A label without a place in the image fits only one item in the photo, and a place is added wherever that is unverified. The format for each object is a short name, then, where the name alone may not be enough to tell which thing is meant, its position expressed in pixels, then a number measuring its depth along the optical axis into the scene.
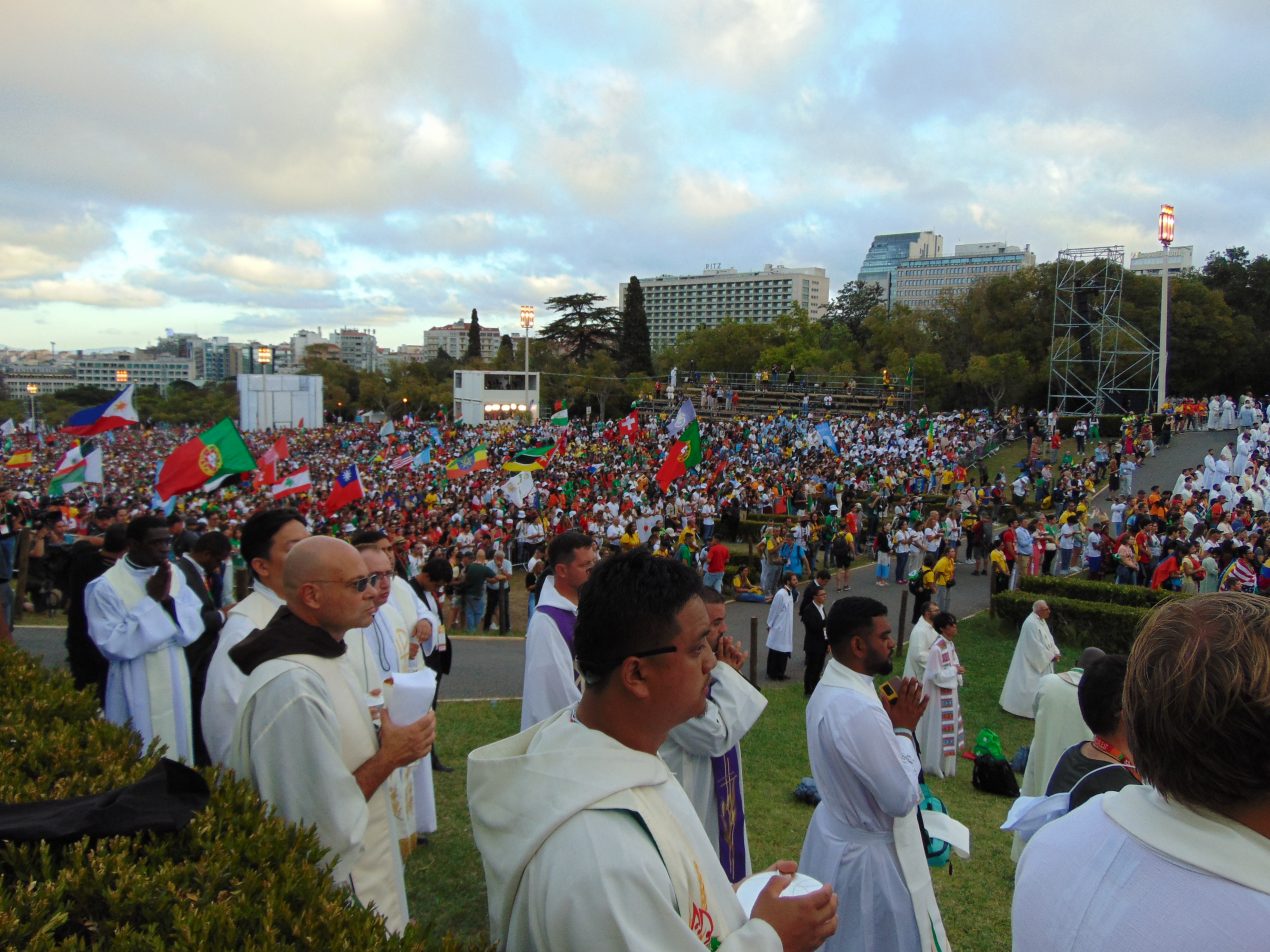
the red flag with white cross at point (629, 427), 30.58
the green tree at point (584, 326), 90.75
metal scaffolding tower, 40.50
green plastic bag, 8.04
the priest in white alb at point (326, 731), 2.68
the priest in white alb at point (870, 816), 3.38
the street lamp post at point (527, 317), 60.81
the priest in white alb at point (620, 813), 1.53
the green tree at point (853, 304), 94.06
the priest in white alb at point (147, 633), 4.80
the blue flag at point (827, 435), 25.81
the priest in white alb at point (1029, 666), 10.23
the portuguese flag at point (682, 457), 20.12
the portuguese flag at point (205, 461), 14.23
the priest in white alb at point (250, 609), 3.62
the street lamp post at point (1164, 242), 35.19
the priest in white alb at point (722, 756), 3.68
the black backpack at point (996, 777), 7.91
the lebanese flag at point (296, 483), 20.48
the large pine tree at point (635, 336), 83.69
